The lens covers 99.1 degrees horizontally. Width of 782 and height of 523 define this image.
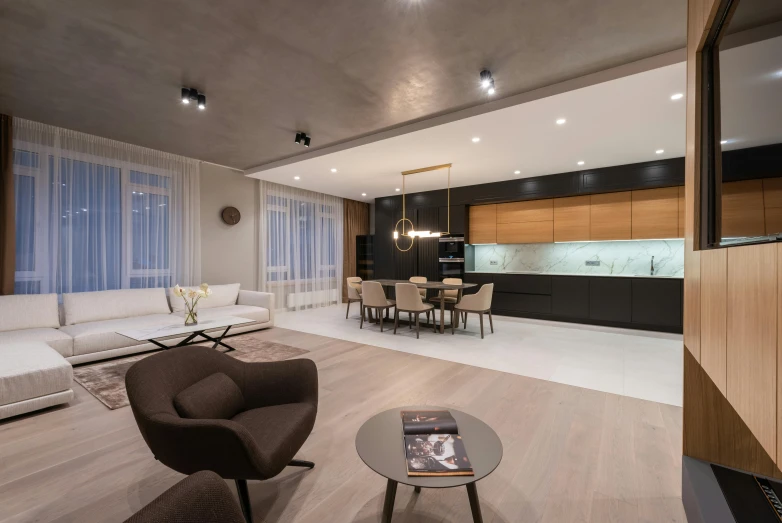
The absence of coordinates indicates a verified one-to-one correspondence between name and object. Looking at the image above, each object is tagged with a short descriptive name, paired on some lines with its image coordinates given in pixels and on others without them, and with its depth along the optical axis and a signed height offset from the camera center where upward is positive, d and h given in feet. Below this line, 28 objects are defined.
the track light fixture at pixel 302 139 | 14.34 +5.39
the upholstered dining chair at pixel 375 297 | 18.06 -1.89
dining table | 16.92 -1.28
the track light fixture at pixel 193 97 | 10.50 +5.38
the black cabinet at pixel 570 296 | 19.06 -2.03
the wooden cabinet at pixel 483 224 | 22.74 +2.66
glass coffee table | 10.80 -2.32
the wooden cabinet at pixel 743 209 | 2.68 +0.48
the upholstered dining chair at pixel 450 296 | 18.93 -2.09
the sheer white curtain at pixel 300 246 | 23.16 +1.23
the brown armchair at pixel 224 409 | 4.37 -2.31
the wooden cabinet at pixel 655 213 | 16.93 +2.49
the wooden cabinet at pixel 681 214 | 16.60 +2.36
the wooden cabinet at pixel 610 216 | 18.11 +2.52
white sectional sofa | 8.27 -2.40
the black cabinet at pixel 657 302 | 16.57 -2.07
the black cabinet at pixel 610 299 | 17.78 -2.05
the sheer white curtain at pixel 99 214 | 13.46 +2.30
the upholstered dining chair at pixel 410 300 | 16.33 -1.88
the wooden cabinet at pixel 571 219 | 19.37 +2.55
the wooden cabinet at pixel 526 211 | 20.62 +3.23
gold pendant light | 18.13 +1.76
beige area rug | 9.52 -3.66
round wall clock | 20.34 +2.94
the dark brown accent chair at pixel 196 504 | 2.71 -2.06
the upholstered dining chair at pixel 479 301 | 16.55 -1.95
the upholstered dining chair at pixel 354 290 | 21.42 -1.82
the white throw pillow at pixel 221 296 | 17.58 -1.84
